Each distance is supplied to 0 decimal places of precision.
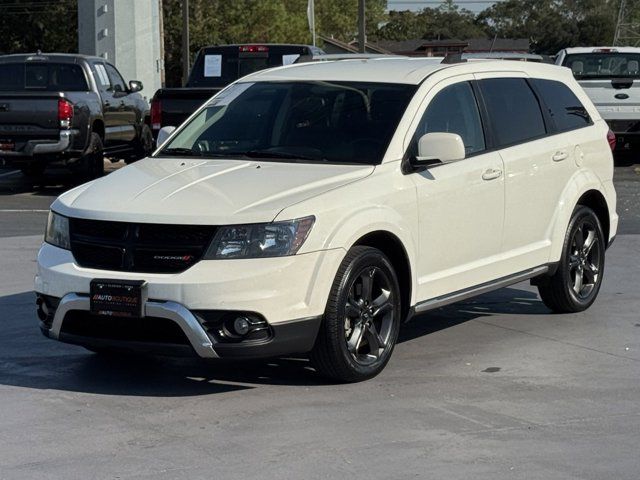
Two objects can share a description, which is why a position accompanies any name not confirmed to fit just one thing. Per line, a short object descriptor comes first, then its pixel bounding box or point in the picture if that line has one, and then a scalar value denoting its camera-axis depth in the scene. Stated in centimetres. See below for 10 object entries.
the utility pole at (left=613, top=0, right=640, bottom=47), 8154
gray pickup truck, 1764
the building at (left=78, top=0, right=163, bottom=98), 3406
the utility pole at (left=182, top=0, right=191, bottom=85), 3769
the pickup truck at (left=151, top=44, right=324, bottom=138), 1900
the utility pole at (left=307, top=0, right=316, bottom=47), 4262
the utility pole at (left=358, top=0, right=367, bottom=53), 4348
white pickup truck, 2155
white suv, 668
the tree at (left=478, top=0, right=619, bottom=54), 11606
